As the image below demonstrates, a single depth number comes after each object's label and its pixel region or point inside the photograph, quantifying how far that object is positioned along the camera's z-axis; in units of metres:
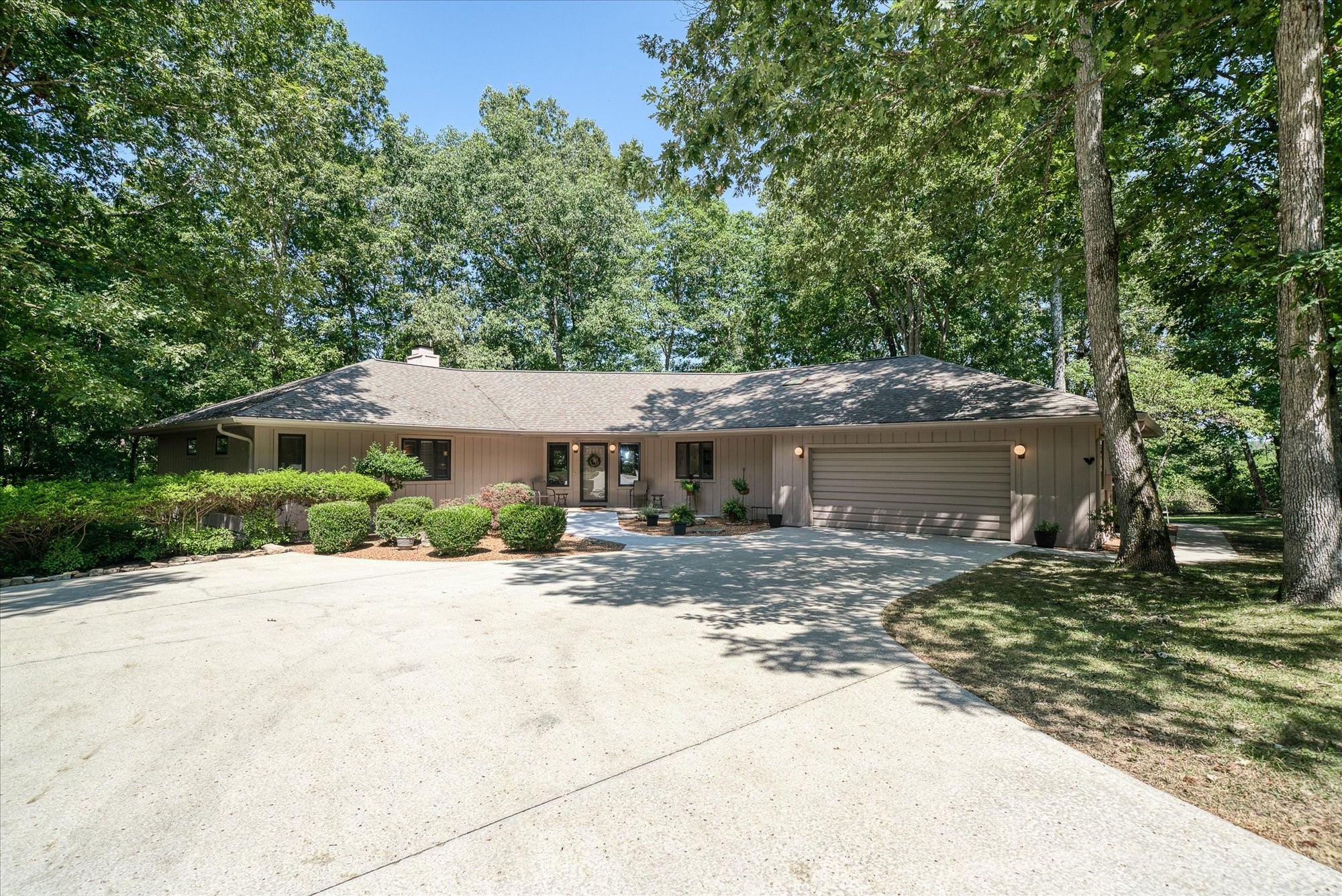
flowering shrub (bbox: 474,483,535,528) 12.17
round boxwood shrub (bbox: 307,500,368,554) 10.37
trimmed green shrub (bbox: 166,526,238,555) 9.85
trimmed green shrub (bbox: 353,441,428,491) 12.70
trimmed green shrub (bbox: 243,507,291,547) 10.66
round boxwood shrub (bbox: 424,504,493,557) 9.74
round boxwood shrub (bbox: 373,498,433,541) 10.89
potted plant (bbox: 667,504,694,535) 13.06
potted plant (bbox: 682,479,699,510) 15.81
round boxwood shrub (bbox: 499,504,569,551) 10.20
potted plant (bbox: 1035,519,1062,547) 10.54
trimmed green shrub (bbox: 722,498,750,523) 14.62
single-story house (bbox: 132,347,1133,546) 11.16
